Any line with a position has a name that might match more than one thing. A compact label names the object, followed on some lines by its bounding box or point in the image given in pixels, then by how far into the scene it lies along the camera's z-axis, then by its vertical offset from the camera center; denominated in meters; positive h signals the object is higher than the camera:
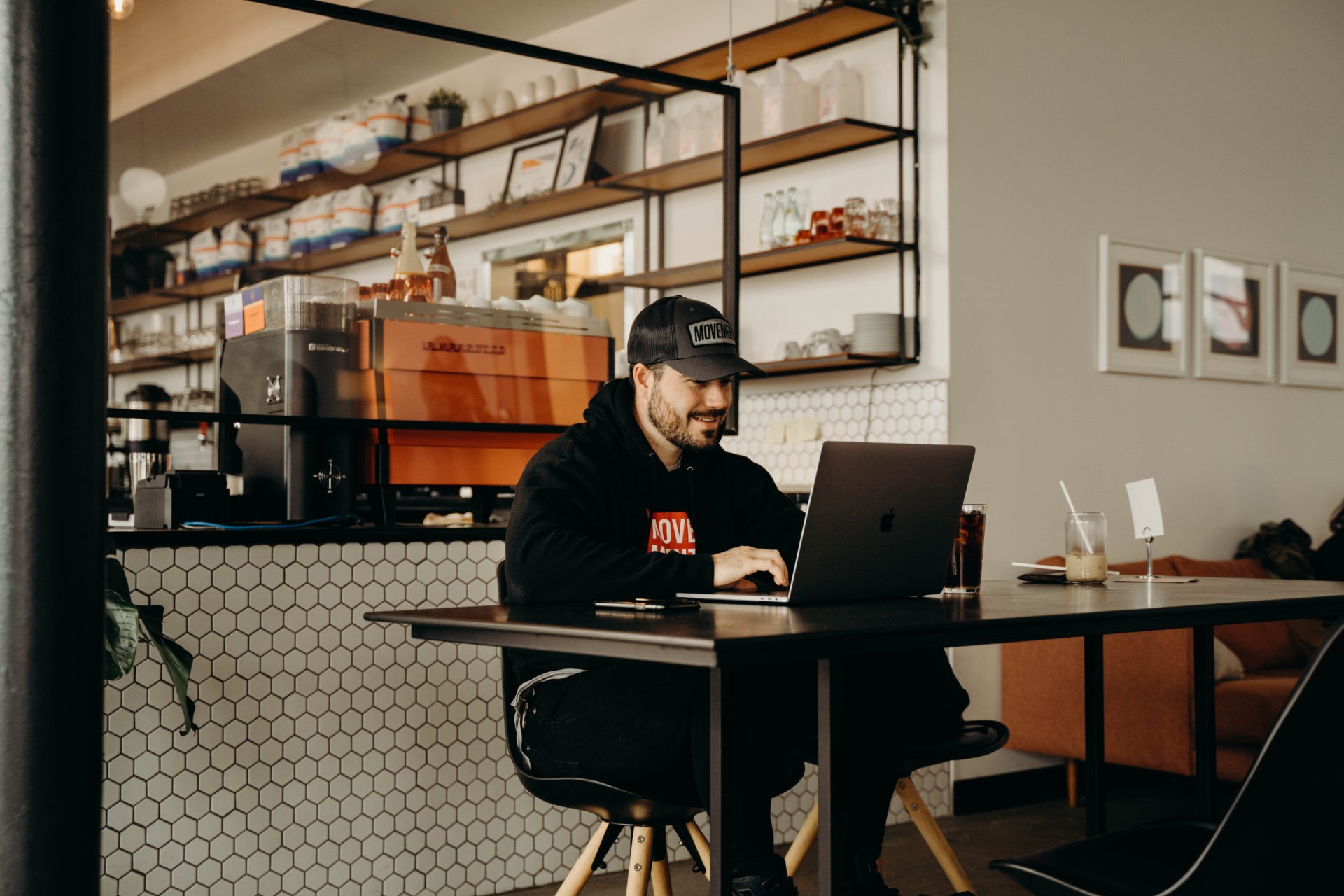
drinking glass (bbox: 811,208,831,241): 4.07 +0.67
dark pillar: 0.99 -0.02
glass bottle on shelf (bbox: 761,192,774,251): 4.32 +0.72
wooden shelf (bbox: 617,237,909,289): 3.95 +0.59
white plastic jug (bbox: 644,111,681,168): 3.91 +0.92
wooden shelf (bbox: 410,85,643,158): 3.97 +1.01
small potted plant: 4.03 +1.07
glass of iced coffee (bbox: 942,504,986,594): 2.17 -0.19
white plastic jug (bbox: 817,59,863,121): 4.09 +1.09
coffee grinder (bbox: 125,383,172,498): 2.99 +0.00
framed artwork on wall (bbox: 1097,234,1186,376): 4.30 +0.45
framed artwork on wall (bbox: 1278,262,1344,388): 4.98 +0.44
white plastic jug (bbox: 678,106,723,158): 3.89 +0.93
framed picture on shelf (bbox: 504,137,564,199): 4.32 +0.90
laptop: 1.71 -0.11
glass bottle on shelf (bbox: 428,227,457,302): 3.06 +0.39
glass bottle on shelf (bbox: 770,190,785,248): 4.29 +0.71
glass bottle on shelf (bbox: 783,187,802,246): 4.25 +0.72
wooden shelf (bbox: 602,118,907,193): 3.96 +0.94
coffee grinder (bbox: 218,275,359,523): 2.81 +0.09
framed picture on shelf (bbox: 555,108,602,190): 3.99 +0.93
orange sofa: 3.53 -0.73
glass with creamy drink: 2.38 -0.19
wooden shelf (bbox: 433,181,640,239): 4.13 +0.78
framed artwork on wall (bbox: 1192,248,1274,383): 4.67 +0.45
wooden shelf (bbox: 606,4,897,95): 4.03 +1.30
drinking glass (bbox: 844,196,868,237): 4.02 +0.69
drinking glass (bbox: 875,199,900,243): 3.96 +0.65
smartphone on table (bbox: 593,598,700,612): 1.68 -0.21
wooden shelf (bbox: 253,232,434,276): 3.45 +0.53
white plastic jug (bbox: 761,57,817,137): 4.24 +1.10
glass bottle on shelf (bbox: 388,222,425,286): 3.09 +0.44
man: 1.81 -0.20
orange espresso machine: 2.92 +0.13
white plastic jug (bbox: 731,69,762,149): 4.35 +1.12
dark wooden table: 1.36 -0.22
